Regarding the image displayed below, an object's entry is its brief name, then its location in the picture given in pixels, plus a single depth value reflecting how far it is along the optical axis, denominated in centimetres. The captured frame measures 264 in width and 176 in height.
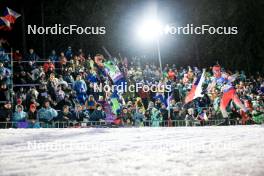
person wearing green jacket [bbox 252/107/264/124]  1338
